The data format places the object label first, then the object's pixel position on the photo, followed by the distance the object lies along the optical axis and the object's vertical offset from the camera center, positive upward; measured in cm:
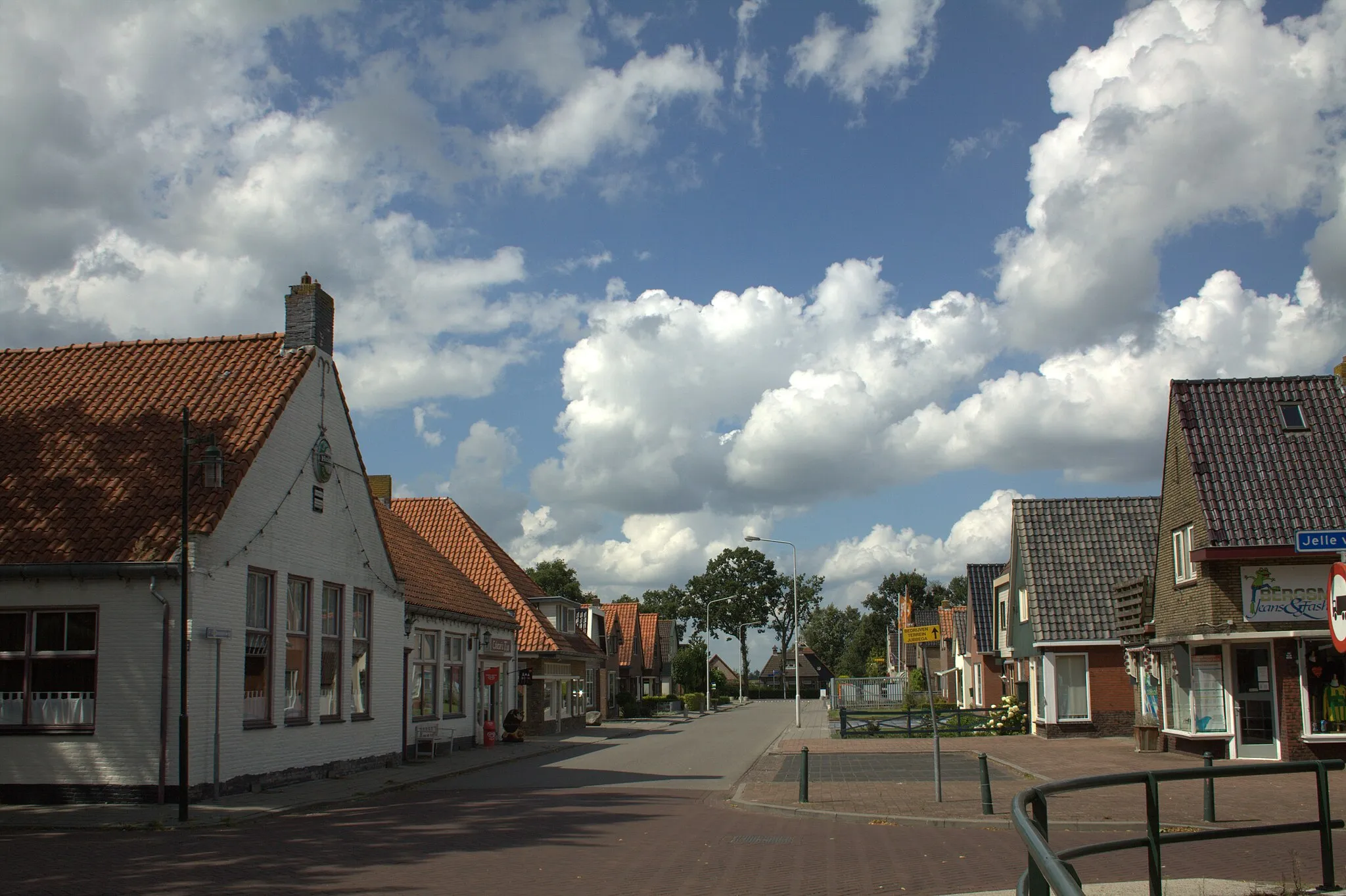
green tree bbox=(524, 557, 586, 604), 10575 +229
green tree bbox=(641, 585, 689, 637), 13438 -34
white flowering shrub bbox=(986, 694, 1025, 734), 3794 -379
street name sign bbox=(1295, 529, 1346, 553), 1074 +49
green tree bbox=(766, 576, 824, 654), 13338 -140
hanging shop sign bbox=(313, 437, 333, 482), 2338 +288
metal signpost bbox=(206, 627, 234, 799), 1892 -41
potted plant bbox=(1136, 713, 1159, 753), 2848 -332
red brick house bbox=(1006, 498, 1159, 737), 3478 -13
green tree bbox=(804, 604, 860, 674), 15262 -440
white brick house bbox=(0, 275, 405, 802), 1833 +63
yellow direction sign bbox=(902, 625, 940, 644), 1839 -54
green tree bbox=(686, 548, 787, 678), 13138 +142
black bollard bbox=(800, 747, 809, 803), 1812 -268
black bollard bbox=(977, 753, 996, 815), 1630 -266
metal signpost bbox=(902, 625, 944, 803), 1809 -57
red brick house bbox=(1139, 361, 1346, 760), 2388 +56
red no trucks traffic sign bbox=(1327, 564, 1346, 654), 1049 -10
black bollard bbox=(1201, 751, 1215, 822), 1370 -235
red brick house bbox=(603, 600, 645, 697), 7125 -257
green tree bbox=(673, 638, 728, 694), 9419 -515
